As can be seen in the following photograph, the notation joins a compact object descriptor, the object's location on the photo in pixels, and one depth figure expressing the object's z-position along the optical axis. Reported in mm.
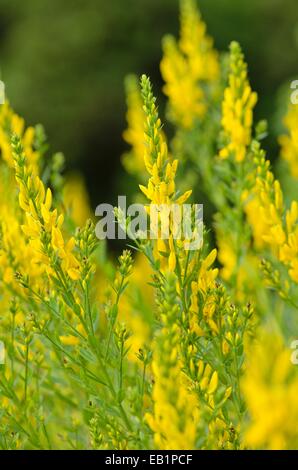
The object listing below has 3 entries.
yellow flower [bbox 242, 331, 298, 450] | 813
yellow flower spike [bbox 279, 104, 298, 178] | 1021
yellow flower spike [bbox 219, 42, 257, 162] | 1003
